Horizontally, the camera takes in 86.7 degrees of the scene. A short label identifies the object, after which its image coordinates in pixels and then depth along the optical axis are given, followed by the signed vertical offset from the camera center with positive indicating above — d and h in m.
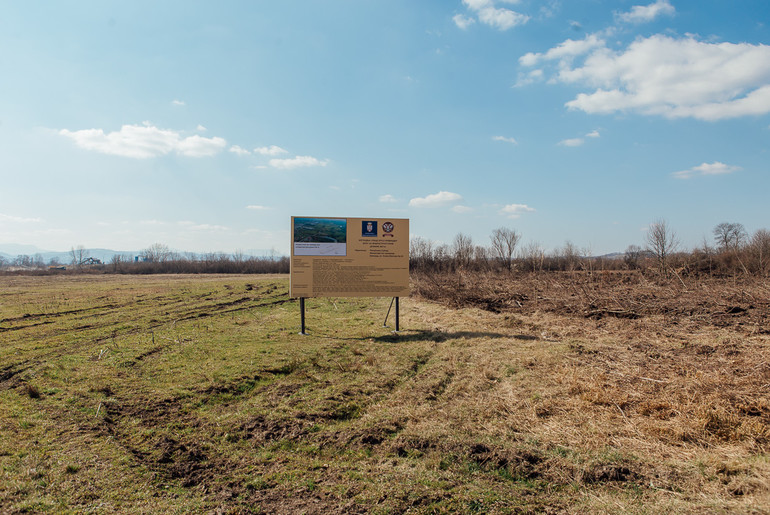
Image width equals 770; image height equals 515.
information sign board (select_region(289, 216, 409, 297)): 12.39 +0.17
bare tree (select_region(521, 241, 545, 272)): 43.38 +0.55
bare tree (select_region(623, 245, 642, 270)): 36.54 +0.89
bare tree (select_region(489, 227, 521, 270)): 54.15 +2.31
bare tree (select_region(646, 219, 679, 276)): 39.17 +2.13
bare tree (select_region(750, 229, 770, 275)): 25.63 +1.50
